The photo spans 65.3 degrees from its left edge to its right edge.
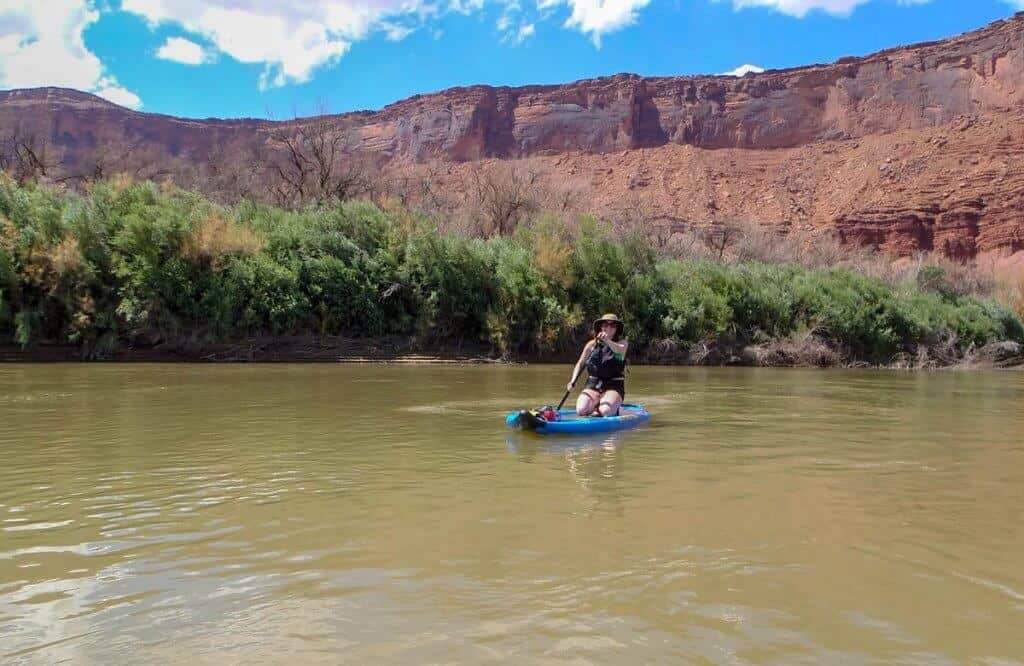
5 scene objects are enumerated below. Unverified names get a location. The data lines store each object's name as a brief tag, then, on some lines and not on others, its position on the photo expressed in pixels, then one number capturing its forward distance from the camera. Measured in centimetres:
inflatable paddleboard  1023
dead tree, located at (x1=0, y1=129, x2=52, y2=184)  4191
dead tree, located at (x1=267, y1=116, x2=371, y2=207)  3916
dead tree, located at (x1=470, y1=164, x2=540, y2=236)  3944
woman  1162
